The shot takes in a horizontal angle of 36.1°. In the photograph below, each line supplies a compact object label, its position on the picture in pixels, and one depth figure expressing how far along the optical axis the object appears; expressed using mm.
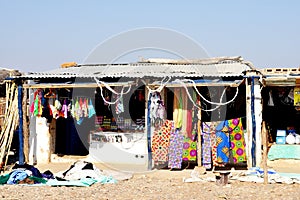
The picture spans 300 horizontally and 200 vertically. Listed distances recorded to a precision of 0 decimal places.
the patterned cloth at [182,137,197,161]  10867
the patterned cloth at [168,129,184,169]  10820
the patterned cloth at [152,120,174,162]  10883
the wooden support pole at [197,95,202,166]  10594
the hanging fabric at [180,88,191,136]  10906
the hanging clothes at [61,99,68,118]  11367
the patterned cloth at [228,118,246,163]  10648
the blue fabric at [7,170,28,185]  9273
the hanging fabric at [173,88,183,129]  10883
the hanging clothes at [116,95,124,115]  11256
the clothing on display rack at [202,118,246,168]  10641
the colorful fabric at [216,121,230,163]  10625
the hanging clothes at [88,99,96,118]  11281
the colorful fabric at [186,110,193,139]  10938
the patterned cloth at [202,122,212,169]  10672
